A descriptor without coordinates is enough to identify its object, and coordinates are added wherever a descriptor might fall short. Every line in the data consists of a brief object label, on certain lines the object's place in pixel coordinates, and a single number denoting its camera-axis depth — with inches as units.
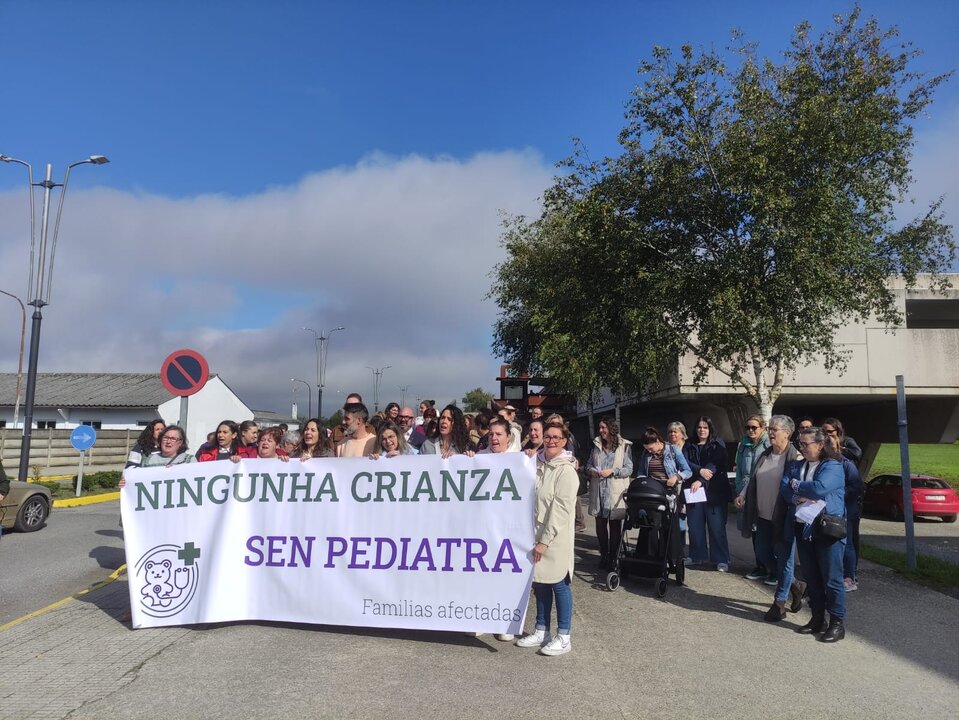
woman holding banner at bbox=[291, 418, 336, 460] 302.2
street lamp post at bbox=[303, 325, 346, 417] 2161.8
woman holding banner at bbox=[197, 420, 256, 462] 323.6
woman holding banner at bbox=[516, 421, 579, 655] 214.7
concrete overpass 946.1
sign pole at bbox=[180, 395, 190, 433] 342.3
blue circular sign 717.3
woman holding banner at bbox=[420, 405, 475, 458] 273.7
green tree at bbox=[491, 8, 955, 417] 519.2
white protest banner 225.0
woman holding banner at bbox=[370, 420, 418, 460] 247.4
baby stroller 303.6
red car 778.8
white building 1927.9
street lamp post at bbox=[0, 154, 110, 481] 692.7
